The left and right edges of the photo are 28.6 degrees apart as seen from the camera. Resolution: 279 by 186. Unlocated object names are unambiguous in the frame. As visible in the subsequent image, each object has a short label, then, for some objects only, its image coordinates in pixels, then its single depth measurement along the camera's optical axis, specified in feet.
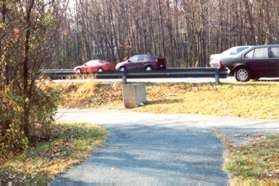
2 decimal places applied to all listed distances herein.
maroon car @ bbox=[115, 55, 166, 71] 129.90
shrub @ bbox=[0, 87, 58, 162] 37.22
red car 139.44
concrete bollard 66.49
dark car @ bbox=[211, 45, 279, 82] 74.69
